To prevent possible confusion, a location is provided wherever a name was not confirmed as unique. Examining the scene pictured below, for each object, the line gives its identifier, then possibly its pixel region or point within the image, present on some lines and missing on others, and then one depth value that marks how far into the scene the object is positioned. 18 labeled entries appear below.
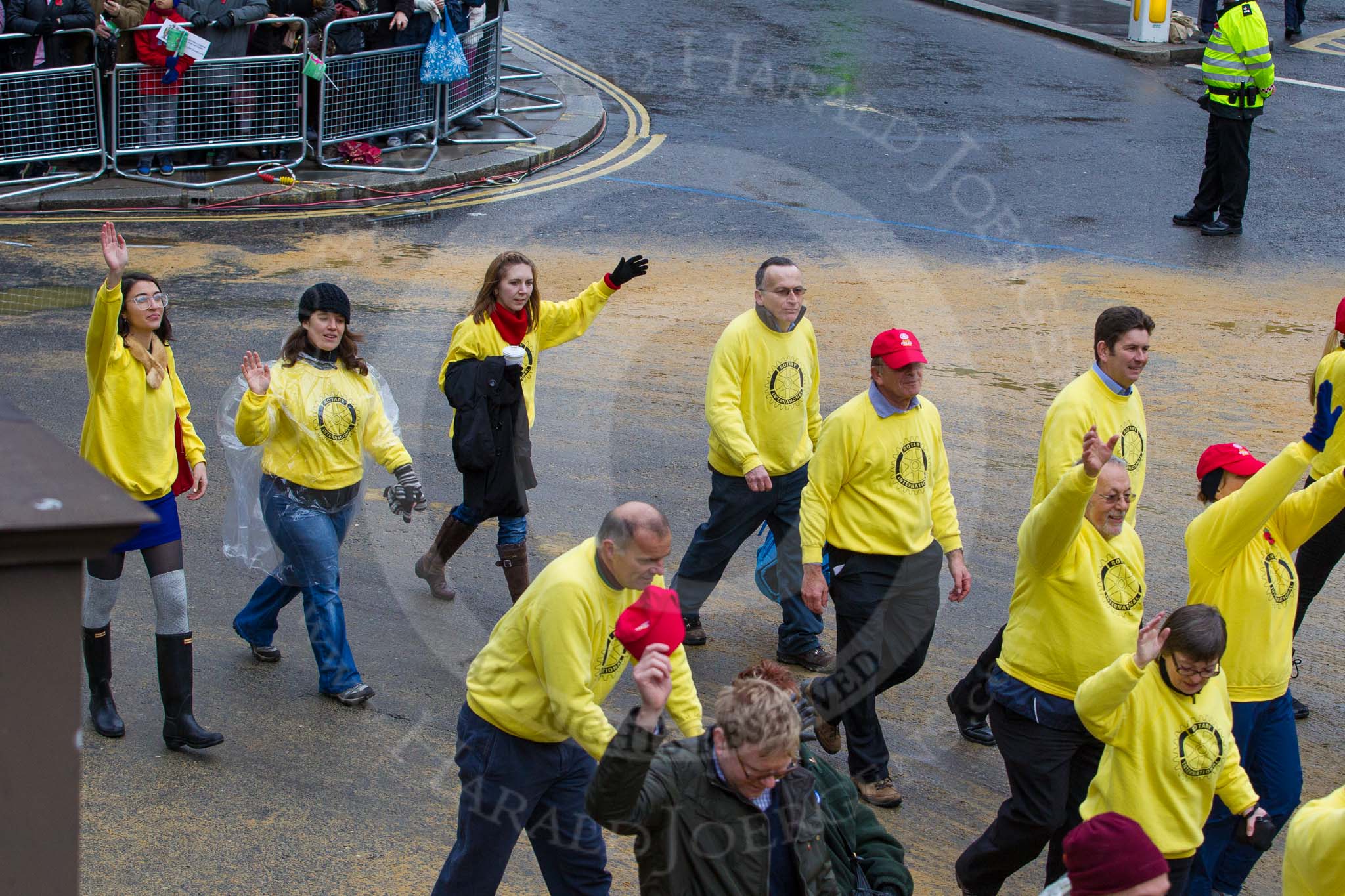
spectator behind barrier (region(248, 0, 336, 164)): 28.47
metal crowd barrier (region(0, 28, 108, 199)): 26.48
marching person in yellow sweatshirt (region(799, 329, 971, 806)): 11.73
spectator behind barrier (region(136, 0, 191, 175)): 26.92
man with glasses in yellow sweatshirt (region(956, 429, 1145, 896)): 9.91
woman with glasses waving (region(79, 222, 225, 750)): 11.23
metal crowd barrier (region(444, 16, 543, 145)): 32.06
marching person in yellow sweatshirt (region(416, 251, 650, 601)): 13.37
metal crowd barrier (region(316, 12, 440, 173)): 29.45
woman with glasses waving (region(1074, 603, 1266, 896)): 9.01
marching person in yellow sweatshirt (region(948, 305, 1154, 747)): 11.16
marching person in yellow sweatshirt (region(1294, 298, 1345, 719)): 13.12
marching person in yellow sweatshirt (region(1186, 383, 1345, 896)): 10.06
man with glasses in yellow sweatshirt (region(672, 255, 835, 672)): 13.27
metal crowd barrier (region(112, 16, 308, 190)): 27.78
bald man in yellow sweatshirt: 8.41
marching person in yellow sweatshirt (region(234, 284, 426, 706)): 12.18
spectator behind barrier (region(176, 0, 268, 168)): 27.53
